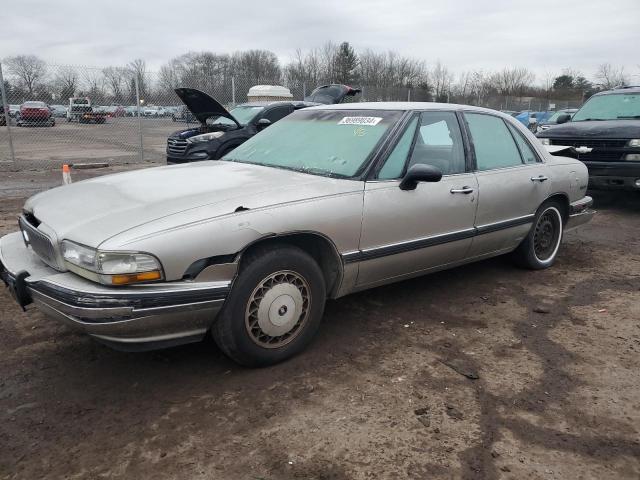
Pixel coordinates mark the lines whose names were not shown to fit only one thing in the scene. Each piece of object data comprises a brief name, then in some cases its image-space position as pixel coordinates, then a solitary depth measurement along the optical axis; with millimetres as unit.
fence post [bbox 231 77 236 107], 15914
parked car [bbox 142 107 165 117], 15702
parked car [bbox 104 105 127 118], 14689
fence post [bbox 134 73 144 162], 13422
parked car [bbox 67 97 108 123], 15078
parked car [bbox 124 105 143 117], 14509
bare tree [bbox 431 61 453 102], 43312
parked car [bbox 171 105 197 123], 16500
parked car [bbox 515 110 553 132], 19859
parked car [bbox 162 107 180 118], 17319
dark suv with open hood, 8648
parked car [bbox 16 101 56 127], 14666
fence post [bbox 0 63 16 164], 10997
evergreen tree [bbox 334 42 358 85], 48500
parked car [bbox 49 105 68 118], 14616
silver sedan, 2531
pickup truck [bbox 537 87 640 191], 7344
